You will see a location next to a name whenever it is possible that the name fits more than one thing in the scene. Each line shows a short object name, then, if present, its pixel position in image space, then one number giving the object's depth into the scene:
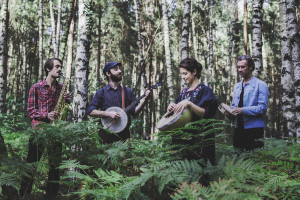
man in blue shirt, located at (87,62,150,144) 3.78
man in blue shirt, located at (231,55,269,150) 3.40
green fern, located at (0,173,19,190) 2.01
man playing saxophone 3.25
